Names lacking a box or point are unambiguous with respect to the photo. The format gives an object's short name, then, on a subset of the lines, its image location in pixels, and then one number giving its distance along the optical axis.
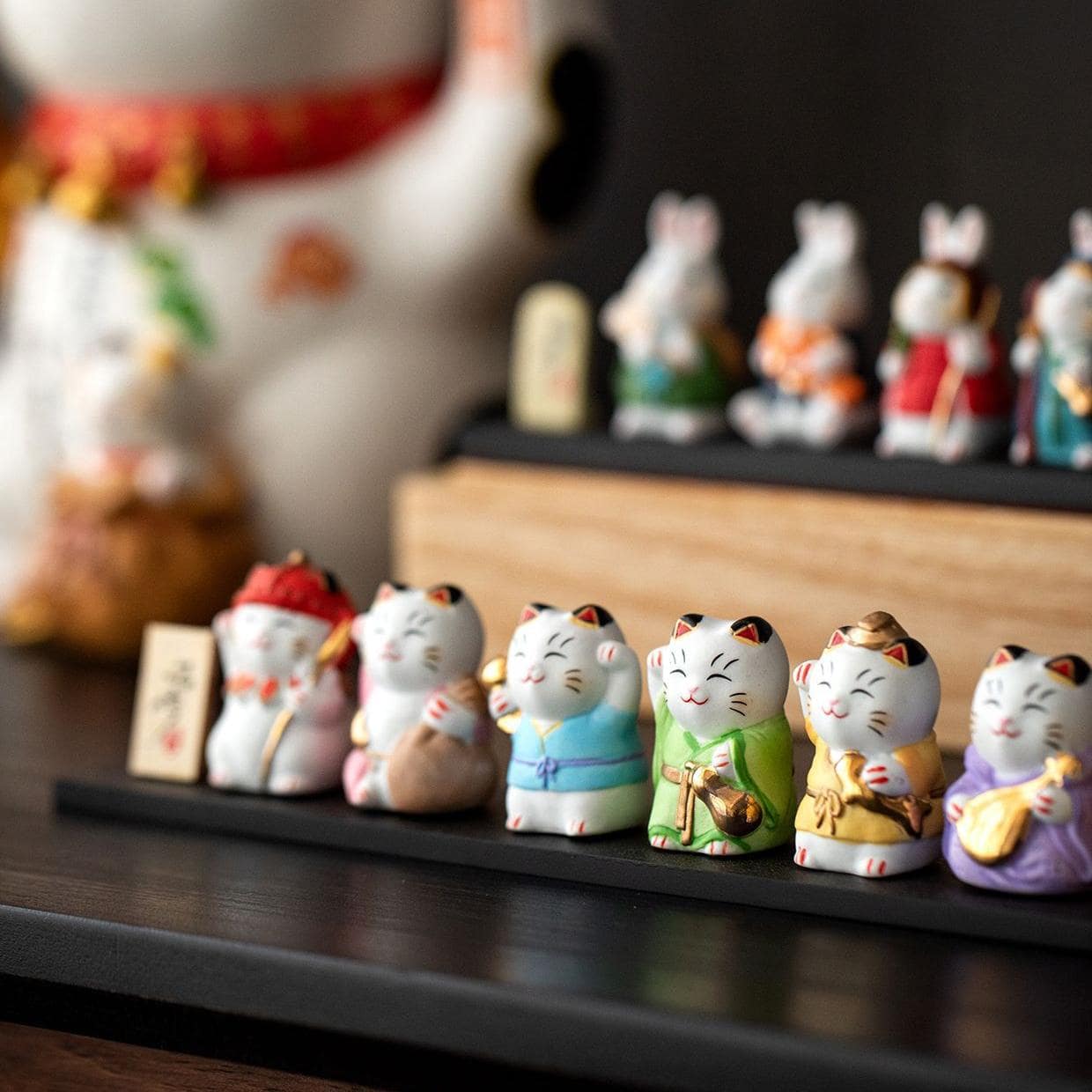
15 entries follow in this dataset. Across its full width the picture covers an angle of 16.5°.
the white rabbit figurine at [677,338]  0.77
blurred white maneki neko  0.82
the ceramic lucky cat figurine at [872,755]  0.62
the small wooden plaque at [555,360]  0.79
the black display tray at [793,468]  0.71
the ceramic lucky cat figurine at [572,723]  0.65
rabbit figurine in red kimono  0.73
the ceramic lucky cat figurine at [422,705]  0.66
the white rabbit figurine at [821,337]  0.75
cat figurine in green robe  0.63
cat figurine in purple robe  0.61
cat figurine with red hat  0.67
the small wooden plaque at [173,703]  0.69
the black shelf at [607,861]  0.62
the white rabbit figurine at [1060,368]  0.70
